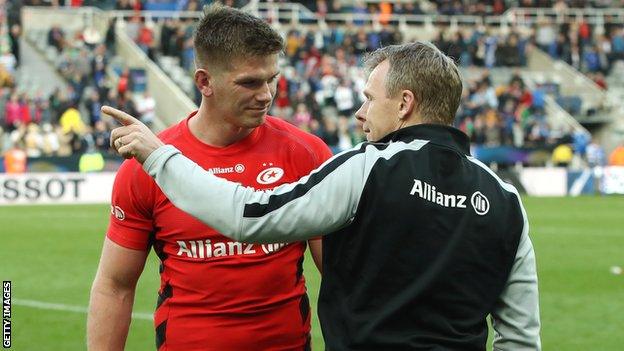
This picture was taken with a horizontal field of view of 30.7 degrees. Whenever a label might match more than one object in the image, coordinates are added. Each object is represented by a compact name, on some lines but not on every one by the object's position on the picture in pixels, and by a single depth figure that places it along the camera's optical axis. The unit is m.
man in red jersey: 4.05
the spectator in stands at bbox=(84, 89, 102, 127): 27.38
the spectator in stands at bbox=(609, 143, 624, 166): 30.25
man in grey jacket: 3.16
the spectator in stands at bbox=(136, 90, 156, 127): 28.28
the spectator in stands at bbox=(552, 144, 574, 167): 29.94
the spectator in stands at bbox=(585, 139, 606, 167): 30.19
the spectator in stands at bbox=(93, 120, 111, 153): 26.08
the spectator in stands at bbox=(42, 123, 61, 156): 26.17
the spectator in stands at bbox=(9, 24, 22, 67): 30.00
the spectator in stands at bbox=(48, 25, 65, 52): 30.29
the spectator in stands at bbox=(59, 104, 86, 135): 26.64
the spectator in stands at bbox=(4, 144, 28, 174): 25.27
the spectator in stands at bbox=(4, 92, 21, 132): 26.75
